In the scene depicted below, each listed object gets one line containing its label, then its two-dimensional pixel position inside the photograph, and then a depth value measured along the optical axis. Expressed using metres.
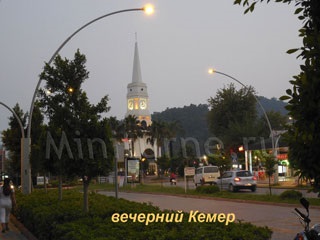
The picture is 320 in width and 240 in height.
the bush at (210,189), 29.68
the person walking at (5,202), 13.44
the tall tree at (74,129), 12.48
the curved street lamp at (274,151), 29.78
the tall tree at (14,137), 28.42
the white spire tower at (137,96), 123.12
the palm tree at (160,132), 87.31
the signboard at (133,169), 46.68
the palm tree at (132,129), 84.88
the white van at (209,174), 40.56
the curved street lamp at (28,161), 18.41
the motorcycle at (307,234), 4.72
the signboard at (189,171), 31.14
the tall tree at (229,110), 61.13
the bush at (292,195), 21.77
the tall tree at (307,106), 3.76
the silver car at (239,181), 31.81
